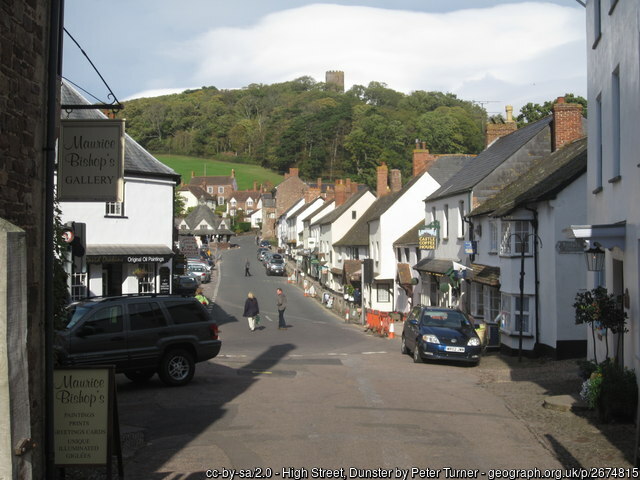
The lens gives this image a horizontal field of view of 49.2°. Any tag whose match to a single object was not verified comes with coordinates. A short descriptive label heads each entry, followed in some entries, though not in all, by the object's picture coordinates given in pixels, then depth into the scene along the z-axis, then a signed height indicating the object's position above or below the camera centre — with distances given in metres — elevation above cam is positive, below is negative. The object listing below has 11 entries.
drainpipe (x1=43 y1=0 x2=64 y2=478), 7.30 +0.30
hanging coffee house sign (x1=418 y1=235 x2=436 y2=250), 34.03 +0.22
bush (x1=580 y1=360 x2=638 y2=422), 10.78 -2.31
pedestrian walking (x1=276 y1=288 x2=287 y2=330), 30.70 -2.71
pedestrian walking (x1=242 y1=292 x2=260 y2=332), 29.19 -2.63
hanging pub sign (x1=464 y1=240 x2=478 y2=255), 27.69 -0.02
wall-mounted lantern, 13.27 -0.24
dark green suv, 13.64 -1.82
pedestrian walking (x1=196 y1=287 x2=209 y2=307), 29.89 -2.26
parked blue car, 19.48 -2.57
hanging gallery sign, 8.98 +1.13
